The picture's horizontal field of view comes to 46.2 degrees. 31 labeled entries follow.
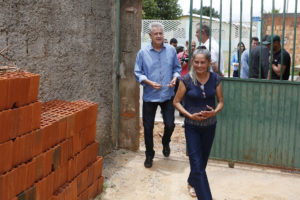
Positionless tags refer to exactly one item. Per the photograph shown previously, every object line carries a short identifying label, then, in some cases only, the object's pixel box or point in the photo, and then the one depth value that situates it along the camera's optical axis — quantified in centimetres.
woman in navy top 346
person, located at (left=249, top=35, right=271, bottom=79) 466
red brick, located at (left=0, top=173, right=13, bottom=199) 232
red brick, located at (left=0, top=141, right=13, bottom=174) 230
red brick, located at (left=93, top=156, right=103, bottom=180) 378
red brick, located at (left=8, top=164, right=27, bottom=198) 241
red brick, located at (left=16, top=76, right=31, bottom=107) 240
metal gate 459
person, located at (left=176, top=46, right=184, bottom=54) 998
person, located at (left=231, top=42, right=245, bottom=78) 1028
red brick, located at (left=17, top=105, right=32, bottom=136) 244
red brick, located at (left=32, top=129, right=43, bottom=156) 262
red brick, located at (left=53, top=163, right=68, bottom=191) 299
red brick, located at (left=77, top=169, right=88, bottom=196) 340
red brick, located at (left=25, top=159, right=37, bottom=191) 257
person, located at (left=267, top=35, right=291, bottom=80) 465
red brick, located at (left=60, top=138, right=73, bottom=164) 304
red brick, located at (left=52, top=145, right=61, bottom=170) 291
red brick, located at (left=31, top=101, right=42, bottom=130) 258
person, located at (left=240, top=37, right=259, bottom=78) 540
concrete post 523
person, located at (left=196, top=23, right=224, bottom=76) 488
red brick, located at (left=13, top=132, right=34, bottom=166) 244
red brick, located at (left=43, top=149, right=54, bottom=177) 278
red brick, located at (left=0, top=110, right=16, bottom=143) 227
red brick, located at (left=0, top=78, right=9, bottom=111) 224
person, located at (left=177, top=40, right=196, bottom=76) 784
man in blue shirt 469
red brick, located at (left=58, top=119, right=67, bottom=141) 294
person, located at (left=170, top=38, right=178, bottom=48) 1034
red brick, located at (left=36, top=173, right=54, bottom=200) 272
